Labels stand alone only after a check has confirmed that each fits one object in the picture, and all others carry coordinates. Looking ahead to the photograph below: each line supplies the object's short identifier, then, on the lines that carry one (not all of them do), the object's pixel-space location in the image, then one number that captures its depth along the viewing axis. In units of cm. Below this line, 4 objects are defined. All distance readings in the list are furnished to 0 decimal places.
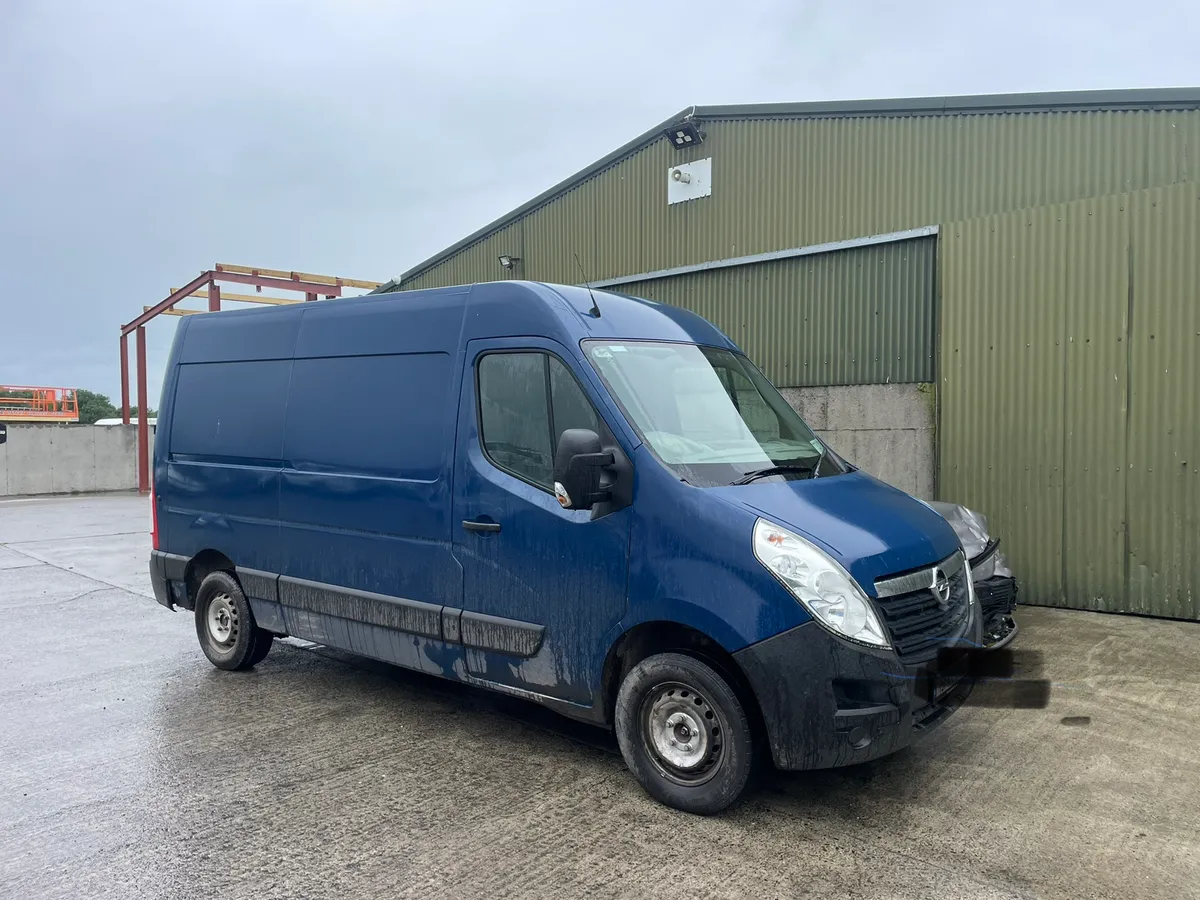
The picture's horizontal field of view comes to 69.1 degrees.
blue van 355
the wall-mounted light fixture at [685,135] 1111
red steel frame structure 2178
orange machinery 3506
